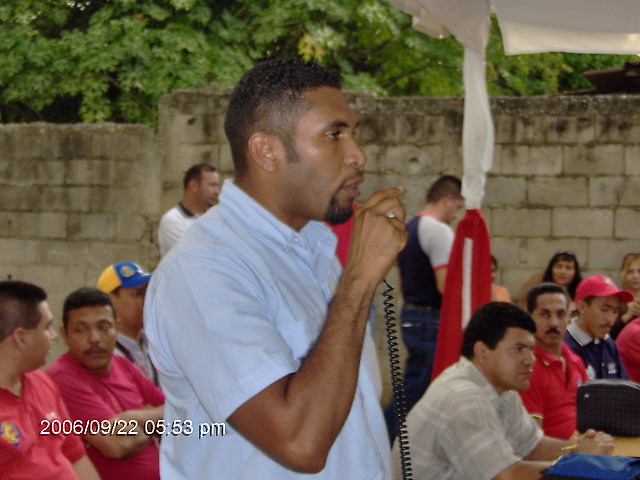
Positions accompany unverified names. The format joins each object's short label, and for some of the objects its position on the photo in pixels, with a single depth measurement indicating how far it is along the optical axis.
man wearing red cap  5.10
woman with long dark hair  6.36
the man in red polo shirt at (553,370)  4.43
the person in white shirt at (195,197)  5.79
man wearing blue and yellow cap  4.54
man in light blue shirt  1.54
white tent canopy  3.14
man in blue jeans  5.41
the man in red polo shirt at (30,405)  3.15
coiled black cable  2.20
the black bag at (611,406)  2.97
